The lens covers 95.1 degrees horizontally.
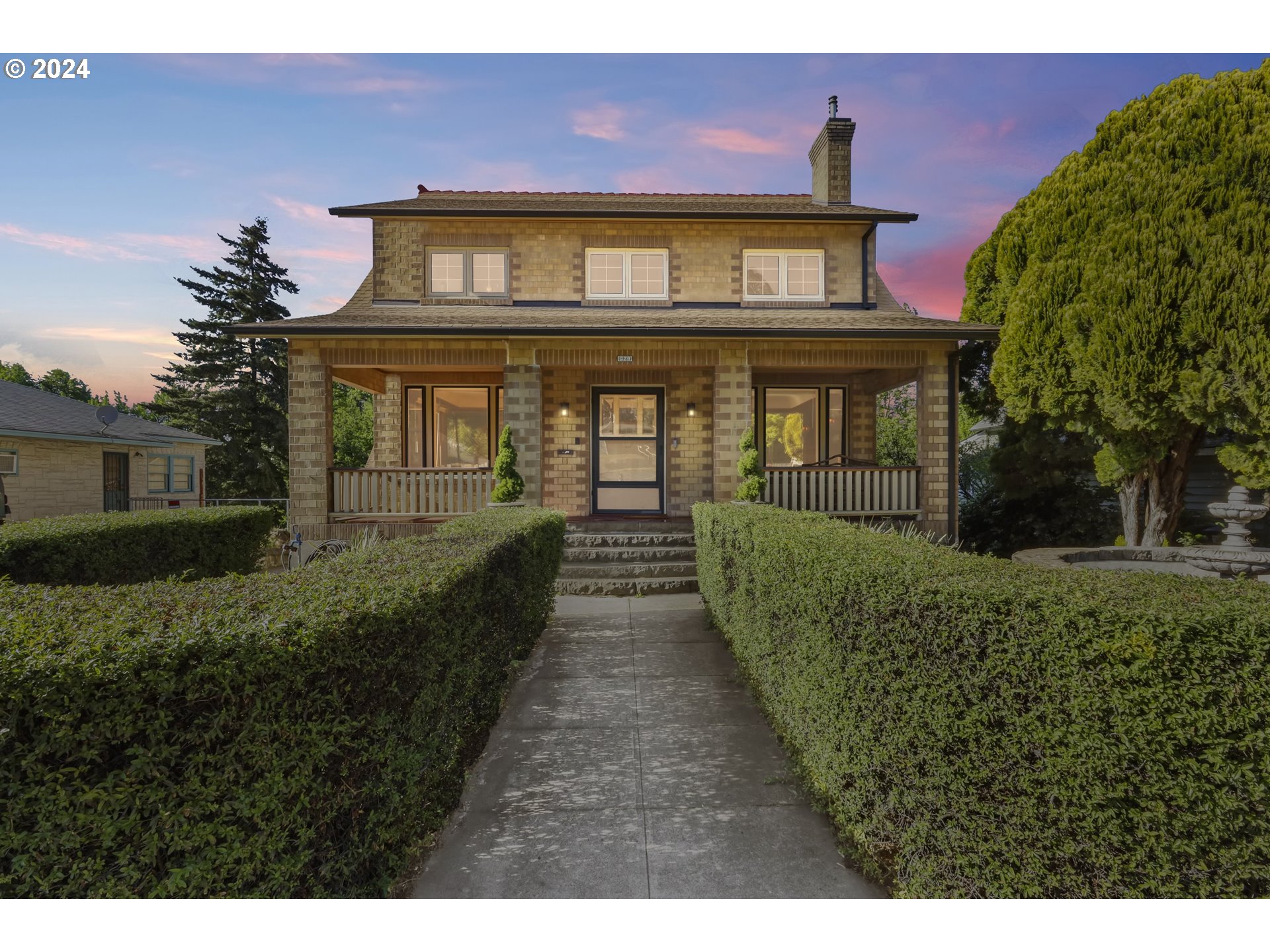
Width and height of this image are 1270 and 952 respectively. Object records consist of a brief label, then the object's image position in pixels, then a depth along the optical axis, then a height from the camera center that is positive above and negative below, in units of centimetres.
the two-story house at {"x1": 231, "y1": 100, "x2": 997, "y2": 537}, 1007 +205
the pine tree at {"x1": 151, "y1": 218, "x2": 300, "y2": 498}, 2822 +482
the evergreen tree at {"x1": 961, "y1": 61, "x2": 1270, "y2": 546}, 746 +253
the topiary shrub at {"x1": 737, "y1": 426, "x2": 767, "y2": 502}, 930 -1
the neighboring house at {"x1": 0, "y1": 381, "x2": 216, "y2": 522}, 1558 +47
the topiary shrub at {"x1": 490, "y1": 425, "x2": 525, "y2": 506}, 952 -10
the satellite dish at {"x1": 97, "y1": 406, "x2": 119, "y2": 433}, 1792 +179
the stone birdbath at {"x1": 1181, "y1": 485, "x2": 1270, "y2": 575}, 727 -101
